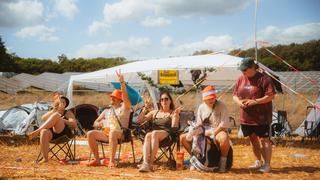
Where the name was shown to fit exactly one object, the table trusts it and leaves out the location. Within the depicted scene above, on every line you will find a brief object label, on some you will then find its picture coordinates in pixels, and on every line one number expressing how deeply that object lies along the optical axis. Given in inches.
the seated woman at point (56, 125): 243.9
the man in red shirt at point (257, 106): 215.5
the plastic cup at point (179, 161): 221.8
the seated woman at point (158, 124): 217.9
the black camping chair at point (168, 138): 227.3
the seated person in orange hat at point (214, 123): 212.8
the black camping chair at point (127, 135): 233.1
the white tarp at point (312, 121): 401.7
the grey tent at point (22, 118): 429.1
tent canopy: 392.8
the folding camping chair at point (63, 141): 249.9
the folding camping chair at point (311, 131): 395.7
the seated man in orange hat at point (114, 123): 228.4
